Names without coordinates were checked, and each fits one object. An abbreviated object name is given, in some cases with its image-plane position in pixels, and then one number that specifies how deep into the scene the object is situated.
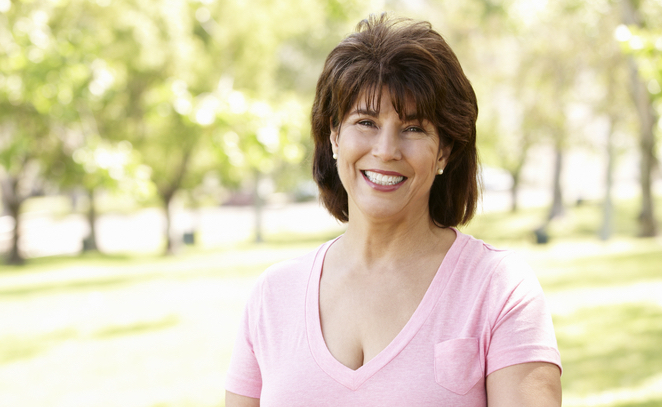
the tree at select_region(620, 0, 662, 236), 15.70
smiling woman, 2.09
